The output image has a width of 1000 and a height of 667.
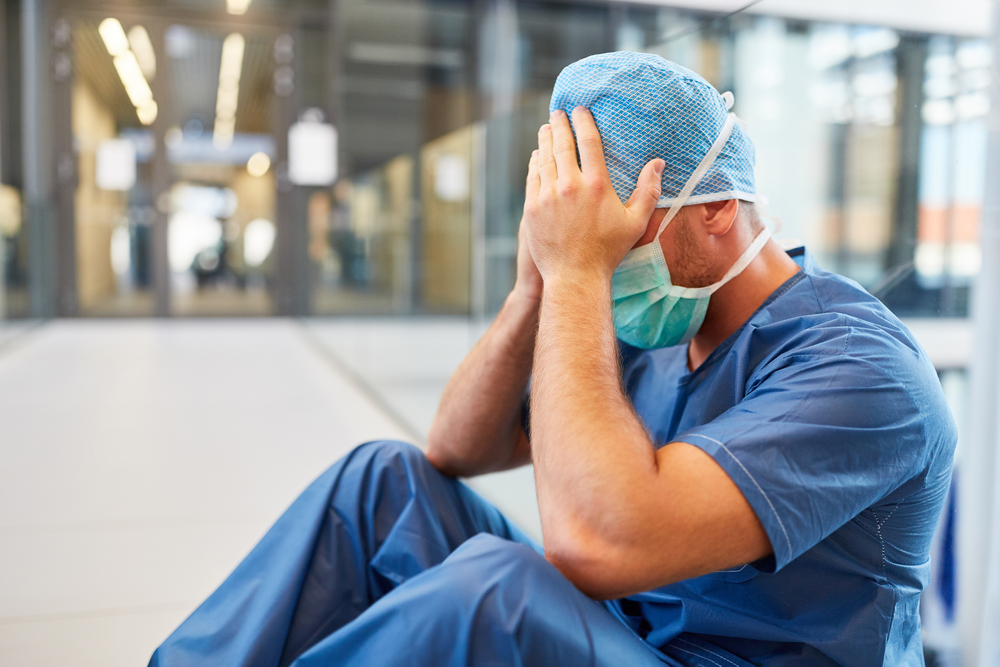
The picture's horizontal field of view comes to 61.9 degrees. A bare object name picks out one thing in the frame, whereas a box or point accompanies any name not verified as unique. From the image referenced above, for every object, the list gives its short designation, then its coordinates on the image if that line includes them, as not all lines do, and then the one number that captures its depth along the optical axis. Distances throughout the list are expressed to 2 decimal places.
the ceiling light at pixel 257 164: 9.49
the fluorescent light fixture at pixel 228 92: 9.15
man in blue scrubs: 0.80
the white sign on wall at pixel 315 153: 8.29
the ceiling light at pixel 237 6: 8.75
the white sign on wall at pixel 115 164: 8.78
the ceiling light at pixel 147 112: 8.74
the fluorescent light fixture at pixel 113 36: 8.45
